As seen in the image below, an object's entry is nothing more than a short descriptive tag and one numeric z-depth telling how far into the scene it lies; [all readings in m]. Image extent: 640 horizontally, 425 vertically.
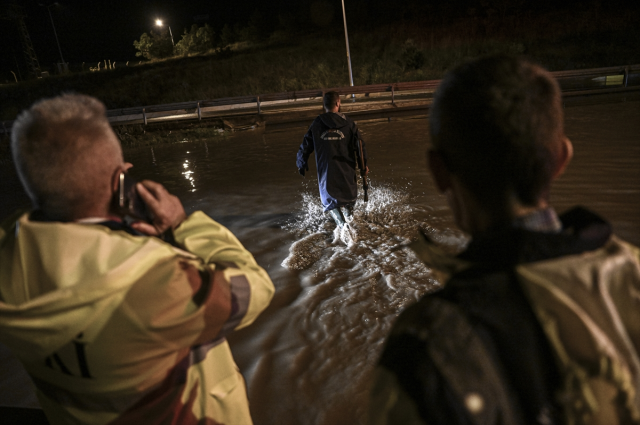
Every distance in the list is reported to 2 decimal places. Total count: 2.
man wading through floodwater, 5.59
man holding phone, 1.13
